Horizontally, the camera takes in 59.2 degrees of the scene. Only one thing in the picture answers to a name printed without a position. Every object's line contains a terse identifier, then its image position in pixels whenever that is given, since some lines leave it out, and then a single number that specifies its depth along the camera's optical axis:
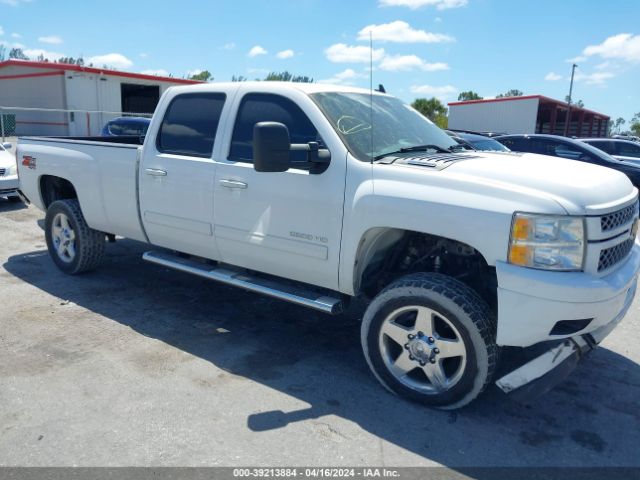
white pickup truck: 3.08
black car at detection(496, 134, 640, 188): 11.55
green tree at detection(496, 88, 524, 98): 91.50
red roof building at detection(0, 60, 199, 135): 29.22
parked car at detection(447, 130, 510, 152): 11.30
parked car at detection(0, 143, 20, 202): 9.87
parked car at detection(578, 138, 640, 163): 14.25
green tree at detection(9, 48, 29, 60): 88.90
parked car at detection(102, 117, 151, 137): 13.84
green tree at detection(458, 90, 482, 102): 86.74
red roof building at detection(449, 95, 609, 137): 40.38
